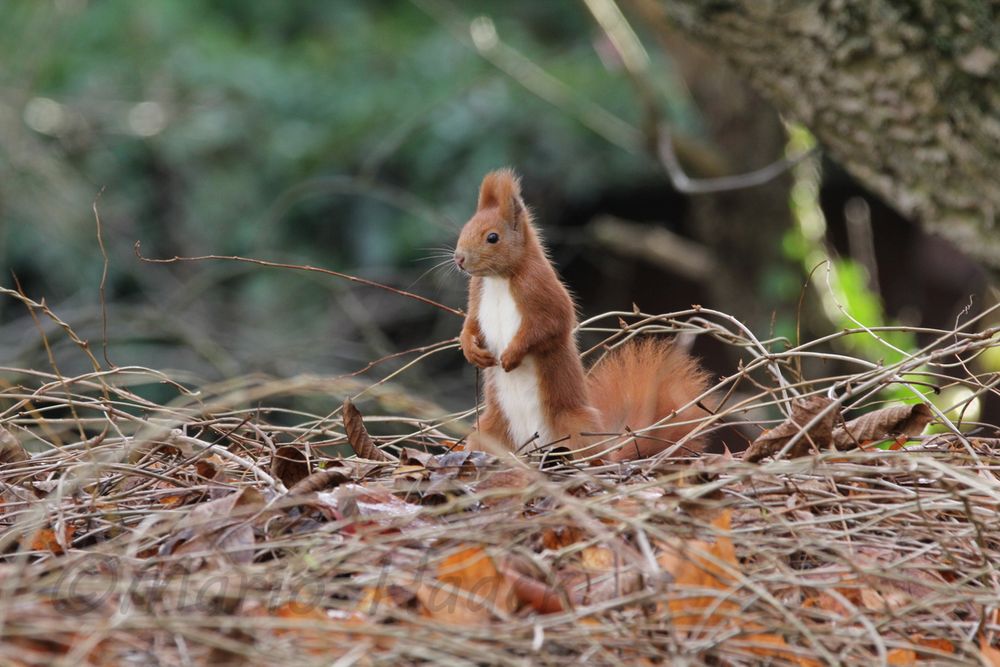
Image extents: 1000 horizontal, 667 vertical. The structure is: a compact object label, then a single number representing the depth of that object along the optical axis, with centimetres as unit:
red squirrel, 1036
